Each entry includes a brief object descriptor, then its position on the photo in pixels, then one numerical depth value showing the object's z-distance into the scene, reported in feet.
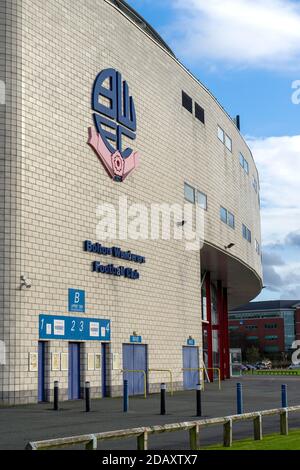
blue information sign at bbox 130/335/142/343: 107.55
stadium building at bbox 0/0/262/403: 86.07
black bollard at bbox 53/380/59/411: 75.92
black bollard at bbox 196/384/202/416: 67.82
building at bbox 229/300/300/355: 571.69
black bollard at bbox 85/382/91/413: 74.41
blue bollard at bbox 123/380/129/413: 74.18
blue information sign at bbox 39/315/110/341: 88.22
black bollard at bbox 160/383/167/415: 70.83
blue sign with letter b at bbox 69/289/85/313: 93.35
